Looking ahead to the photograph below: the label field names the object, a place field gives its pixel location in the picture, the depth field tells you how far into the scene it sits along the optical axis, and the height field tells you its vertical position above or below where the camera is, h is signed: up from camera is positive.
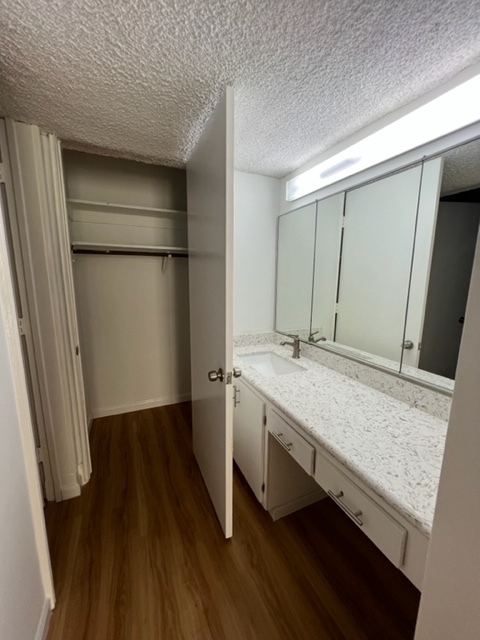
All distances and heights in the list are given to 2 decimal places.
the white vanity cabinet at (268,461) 1.38 -1.05
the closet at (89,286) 1.37 -0.08
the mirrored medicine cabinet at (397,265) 1.09 +0.07
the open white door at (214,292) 1.06 -0.07
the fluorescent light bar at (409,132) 0.99 +0.68
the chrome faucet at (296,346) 1.90 -0.51
